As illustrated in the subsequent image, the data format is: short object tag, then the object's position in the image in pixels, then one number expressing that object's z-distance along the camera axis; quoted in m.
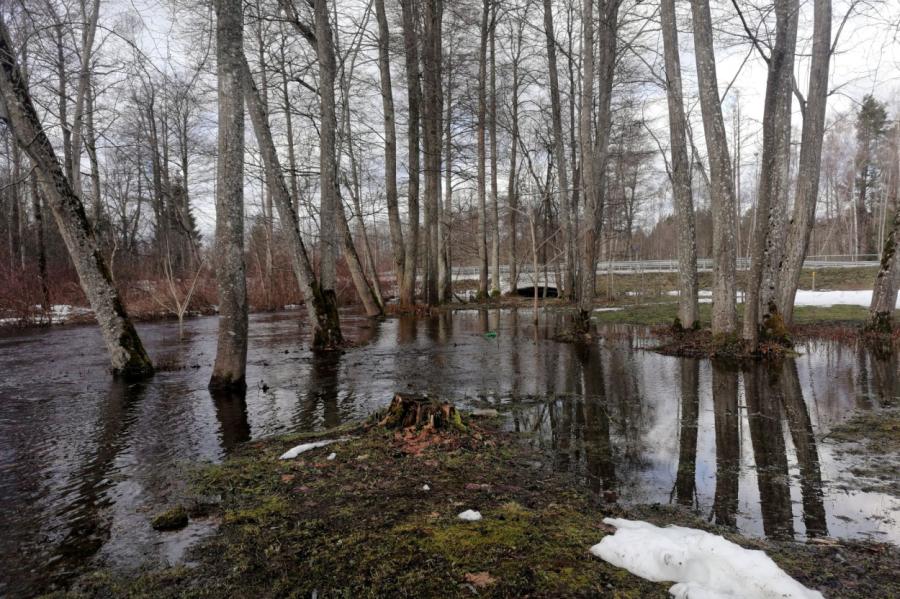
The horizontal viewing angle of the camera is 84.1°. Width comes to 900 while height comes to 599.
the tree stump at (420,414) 4.76
